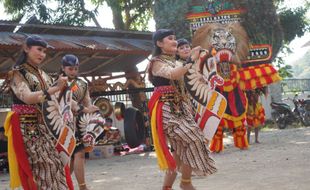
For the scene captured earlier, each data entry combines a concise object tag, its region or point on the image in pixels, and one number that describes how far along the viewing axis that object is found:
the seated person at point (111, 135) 16.14
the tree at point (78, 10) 25.30
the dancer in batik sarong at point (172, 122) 6.47
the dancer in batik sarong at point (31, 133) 5.71
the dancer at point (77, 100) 7.78
